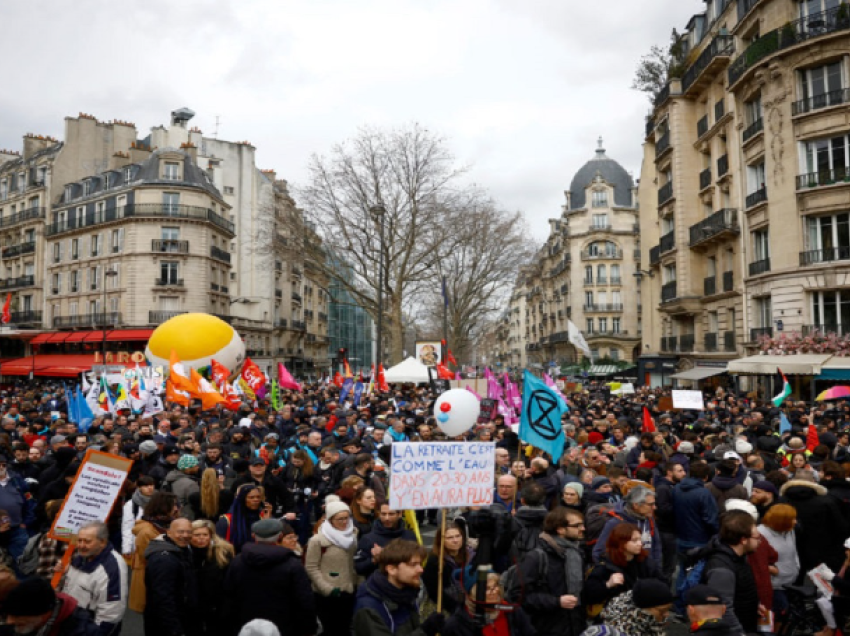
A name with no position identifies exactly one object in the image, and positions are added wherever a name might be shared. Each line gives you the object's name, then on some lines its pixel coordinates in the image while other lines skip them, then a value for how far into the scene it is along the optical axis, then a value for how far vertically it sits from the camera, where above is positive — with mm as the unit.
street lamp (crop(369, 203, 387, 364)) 26422 +6342
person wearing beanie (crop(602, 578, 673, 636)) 3672 -1389
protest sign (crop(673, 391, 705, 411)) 15228 -827
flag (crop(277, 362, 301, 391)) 19438 -286
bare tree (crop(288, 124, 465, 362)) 31891 +6881
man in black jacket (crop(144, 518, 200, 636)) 4445 -1451
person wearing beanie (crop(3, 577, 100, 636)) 3354 -1206
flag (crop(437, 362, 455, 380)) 26431 -216
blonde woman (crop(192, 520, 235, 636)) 4781 -1427
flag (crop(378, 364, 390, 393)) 24125 -561
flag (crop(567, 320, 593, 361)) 26412 +1120
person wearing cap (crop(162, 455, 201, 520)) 6773 -1135
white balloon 9461 -650
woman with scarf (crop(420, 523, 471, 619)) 4527 -1384
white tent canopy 27589 -160
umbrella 15812 -742
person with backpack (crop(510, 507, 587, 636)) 4188 -1388
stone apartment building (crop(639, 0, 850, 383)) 23391 +7533
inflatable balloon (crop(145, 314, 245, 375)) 20609 +925
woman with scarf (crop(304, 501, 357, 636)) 4973 -1449
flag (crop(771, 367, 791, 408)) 15180 -713
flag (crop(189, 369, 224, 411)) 15273 -527
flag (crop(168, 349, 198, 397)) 15498 -181
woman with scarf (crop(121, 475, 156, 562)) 5840 -1268
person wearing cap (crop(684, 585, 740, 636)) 3652 -1378
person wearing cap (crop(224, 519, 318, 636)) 4305 -1420
